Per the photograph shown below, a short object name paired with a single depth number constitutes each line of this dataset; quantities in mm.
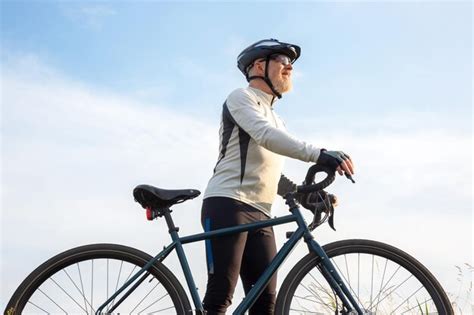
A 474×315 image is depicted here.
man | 4000
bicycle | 3986
